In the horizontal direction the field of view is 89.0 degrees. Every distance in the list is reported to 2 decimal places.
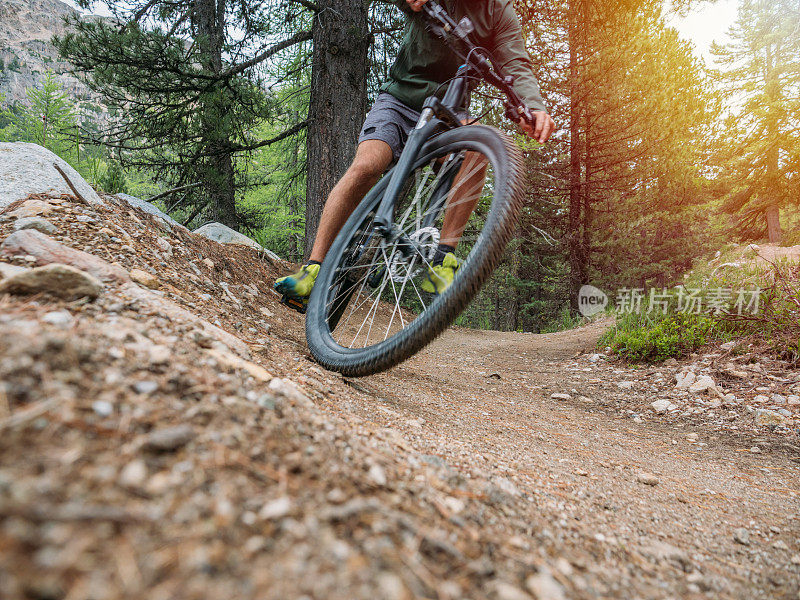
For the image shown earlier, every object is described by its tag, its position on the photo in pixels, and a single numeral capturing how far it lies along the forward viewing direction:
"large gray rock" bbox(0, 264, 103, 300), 0.99
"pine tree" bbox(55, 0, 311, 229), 4.28
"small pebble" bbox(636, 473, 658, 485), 1.50
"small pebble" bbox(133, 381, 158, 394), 0.69
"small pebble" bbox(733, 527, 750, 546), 1.14
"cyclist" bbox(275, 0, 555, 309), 2.07
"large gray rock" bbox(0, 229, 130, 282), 1.34
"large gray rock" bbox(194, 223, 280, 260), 4.65
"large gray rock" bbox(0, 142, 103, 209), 2.05
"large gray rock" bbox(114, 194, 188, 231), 3.01
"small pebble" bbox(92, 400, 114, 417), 0.59
